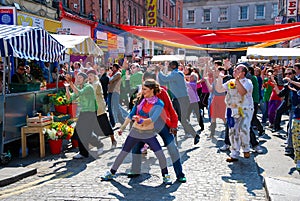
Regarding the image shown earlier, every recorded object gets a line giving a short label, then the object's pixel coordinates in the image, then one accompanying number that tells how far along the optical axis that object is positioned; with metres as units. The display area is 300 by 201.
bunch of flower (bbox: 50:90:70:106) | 8.04
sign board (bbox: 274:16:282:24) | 23.53
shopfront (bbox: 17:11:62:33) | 13.70
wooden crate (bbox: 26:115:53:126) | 6.93
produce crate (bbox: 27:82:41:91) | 7.29
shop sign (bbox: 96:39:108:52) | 22.89
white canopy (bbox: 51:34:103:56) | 9.73
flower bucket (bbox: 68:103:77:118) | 8.38
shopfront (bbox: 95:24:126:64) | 23.21
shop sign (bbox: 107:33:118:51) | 24.84
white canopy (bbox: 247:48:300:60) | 11.17
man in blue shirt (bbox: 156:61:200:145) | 7.58
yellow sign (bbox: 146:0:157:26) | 31.44
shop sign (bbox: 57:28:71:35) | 14.55
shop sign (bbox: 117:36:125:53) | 25.34
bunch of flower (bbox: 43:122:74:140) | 6.92
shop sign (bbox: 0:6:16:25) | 12.32
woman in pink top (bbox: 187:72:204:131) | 8.78
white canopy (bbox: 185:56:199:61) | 28.90
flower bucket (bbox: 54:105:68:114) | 8.12
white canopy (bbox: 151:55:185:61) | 20.82
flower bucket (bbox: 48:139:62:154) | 7.03
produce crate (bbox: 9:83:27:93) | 7.16
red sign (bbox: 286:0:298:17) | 18.86
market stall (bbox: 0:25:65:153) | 6.31
